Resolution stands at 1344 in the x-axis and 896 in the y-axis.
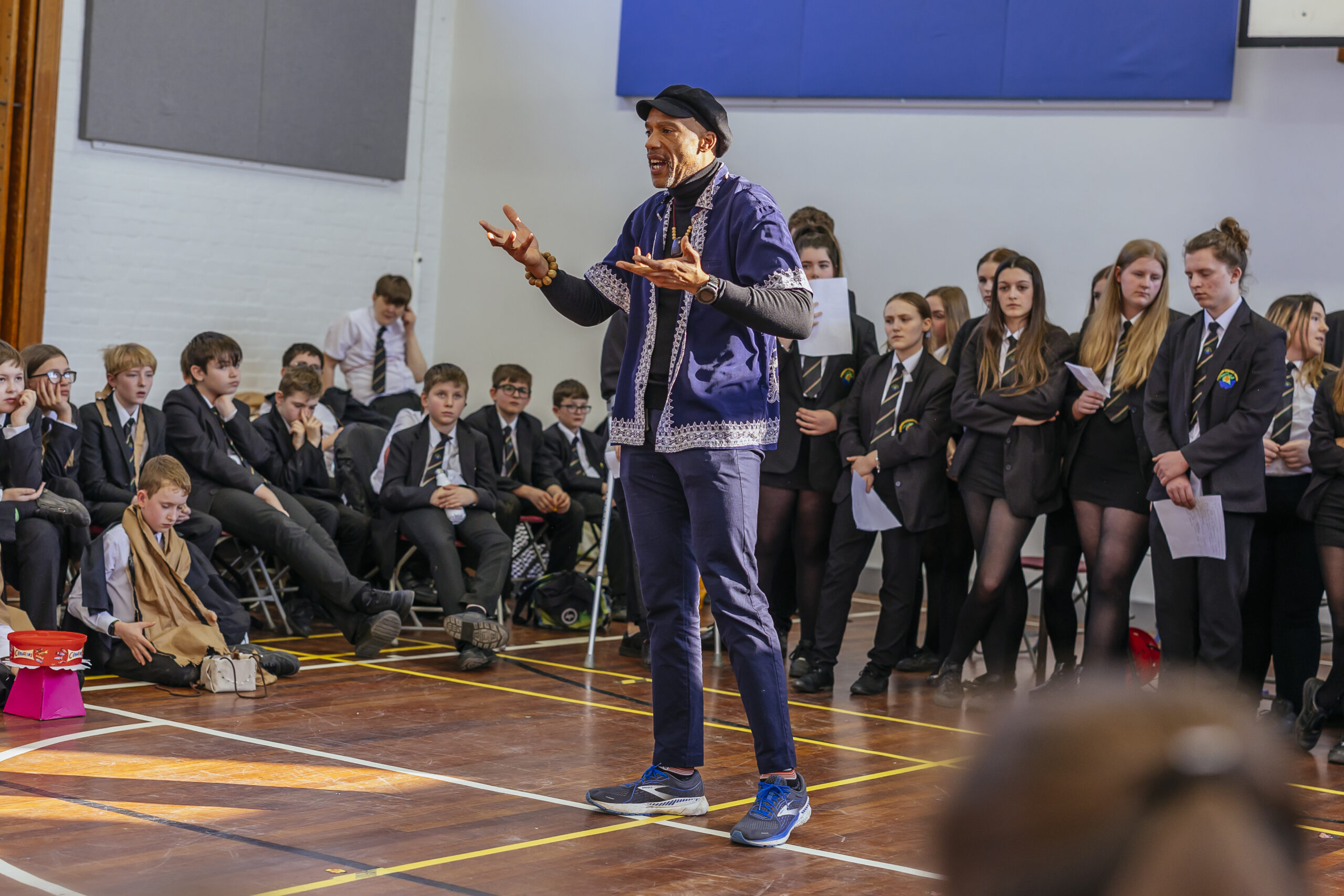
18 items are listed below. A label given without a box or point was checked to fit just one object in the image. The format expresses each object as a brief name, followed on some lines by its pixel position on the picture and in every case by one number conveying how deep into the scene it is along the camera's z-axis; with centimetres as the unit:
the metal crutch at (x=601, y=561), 568
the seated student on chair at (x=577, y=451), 733
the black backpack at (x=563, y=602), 650
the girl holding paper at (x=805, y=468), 536
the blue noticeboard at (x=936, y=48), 739
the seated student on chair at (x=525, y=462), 691
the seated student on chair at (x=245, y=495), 546
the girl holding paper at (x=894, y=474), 526
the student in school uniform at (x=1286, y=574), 487
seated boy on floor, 463
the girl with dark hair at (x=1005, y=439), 500
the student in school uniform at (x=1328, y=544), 459
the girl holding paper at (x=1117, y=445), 483
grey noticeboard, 813
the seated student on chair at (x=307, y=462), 622
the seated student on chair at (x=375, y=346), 840
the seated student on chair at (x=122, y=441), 527
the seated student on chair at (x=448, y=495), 582
